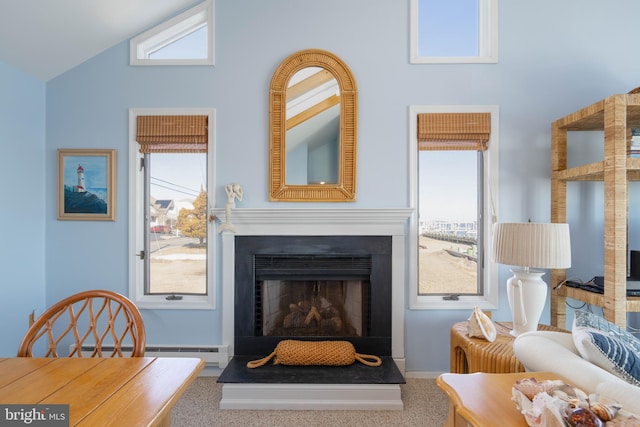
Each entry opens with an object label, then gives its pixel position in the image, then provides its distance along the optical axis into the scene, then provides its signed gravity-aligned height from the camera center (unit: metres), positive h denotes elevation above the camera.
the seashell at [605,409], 0.84 -0.50
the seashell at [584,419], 0.81 -0.50
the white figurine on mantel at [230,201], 2.52 +0.09
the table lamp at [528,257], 1.87 -0.25
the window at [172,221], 2.71 -0.07
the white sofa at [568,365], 1.06 -0.58
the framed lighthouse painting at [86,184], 2.63 +0.22
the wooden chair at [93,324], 1.34 -0.47
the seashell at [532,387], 0.99 -0.53
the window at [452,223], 2.69 -0.08
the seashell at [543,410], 0.84 -0.52
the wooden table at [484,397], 0.98 -0.61
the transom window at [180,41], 2.63 +1.38
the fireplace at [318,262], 2.55 -0.39
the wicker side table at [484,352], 1.77 -0.78
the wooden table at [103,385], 0.89 -0.54
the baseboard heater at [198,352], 2.58 -1.08
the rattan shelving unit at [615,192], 2.00 +0.13
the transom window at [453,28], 2.68 +1.49
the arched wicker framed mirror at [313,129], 2.59 +0.65
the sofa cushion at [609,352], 1.32 -0.56
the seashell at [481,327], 1.97 -0.69
